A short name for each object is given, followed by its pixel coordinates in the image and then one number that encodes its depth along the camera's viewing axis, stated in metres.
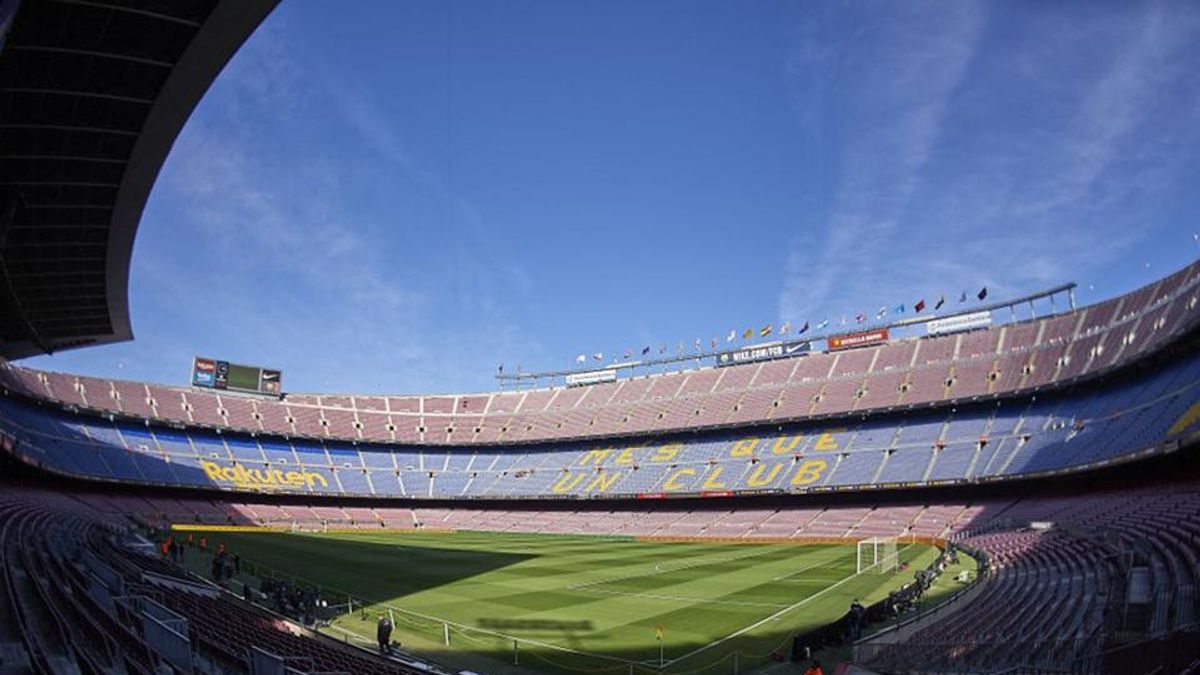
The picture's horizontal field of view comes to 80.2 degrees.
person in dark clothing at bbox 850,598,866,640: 21.38
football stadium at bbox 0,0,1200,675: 15.55
